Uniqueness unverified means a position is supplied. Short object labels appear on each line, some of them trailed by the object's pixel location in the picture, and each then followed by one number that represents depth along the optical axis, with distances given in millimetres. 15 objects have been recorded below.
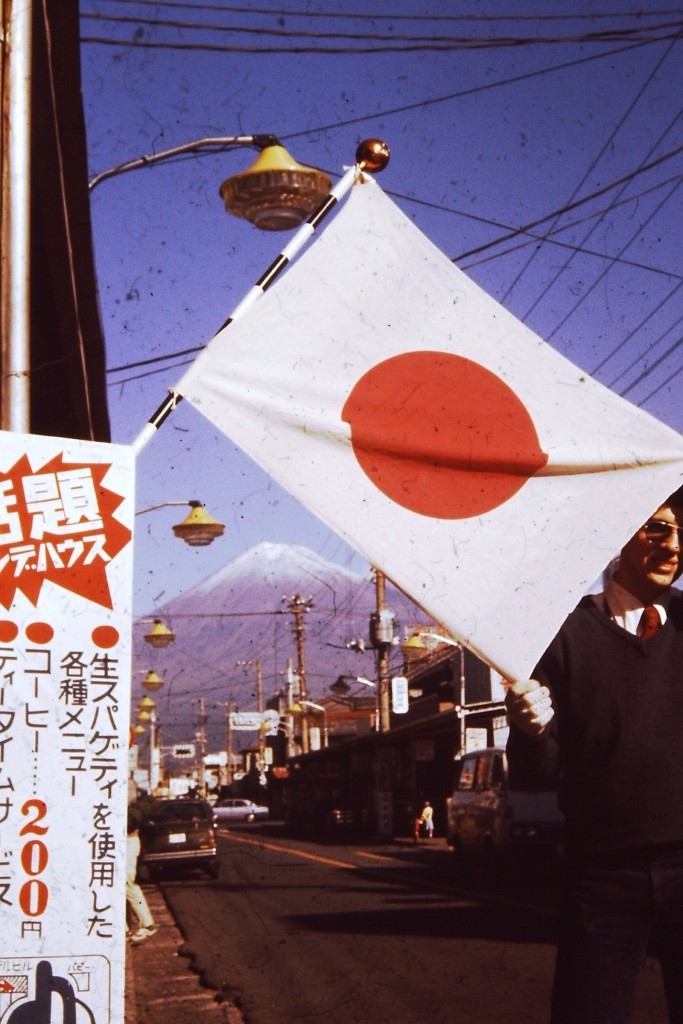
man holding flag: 3088
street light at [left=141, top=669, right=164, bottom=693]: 32469
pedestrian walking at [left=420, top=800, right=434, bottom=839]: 41219
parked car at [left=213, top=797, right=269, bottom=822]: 81938
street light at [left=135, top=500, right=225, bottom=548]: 16672
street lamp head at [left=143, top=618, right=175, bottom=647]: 25328
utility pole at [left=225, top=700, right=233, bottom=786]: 102700
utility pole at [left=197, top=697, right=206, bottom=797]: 115925
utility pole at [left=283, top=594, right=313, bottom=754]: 63156
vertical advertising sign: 3598
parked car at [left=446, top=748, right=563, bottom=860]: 20469
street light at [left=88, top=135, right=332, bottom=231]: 7781
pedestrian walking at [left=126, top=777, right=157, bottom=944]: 14609
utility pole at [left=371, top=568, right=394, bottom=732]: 43094
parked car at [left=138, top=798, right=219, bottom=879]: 26703
